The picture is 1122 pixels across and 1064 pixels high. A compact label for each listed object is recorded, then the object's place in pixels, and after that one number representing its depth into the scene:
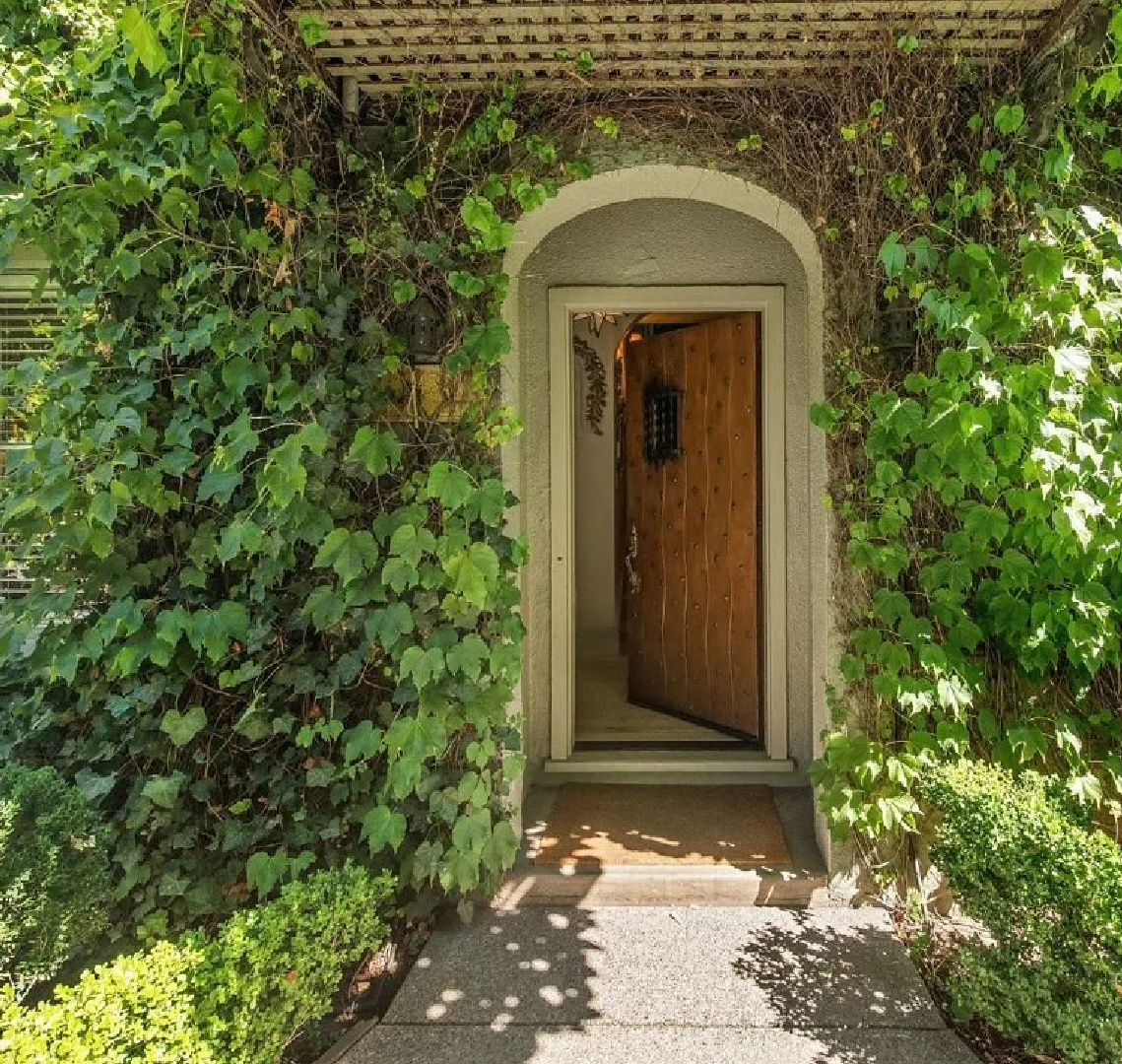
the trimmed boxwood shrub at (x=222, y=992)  1.59
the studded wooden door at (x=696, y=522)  4.05
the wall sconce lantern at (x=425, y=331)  2.82
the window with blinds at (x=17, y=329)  3.29
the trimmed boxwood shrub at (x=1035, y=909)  1.88
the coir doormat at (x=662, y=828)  3.12
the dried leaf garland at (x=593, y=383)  6.37
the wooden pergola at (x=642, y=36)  2.44
